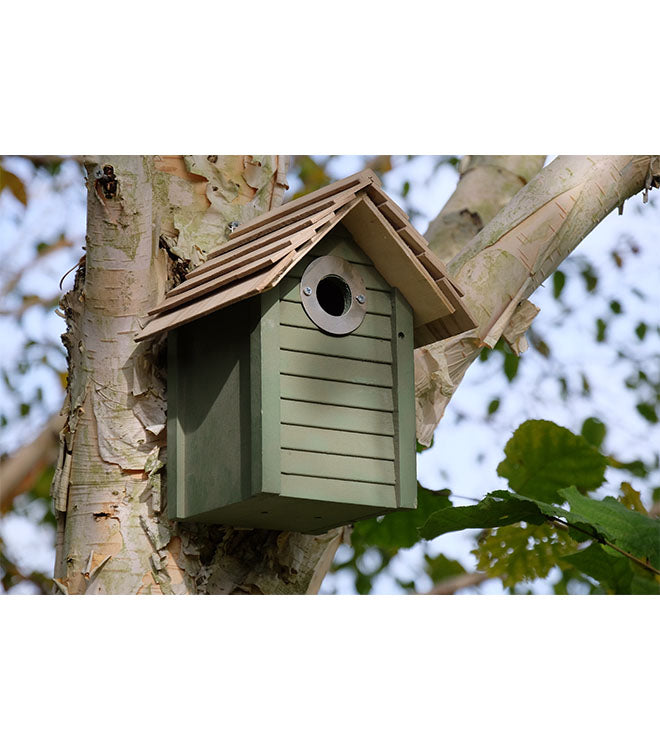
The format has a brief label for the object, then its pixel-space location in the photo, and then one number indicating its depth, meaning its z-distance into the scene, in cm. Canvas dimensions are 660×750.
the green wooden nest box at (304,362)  384
